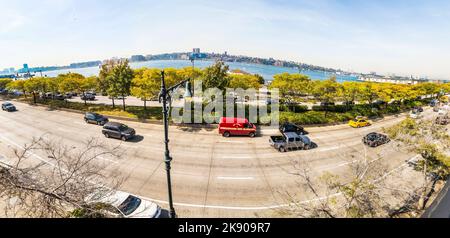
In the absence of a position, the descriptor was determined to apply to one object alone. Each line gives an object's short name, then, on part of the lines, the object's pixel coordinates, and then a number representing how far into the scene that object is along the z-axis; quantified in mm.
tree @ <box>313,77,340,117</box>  36469
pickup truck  22000
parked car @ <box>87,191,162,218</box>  10938
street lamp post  8794
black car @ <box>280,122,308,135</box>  27144
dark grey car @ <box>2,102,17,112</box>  37562
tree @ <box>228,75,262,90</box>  33219
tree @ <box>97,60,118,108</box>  39734
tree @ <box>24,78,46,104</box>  40000
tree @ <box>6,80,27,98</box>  42688
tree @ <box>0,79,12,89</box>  52188
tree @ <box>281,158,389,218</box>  9443
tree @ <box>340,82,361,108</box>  37938
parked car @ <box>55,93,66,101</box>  47397
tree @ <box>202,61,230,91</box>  30769
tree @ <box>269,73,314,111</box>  35562
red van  25469
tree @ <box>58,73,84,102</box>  37344
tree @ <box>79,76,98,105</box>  38500
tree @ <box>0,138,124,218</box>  6635
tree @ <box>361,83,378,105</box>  38688
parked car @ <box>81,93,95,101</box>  46922
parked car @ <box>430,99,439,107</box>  55312
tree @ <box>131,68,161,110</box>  30078
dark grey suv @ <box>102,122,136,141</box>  23592
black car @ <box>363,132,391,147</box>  24016
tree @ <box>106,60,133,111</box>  34000
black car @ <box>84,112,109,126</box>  29359
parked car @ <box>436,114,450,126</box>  31156
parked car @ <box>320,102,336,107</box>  40775
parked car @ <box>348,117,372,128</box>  32406
